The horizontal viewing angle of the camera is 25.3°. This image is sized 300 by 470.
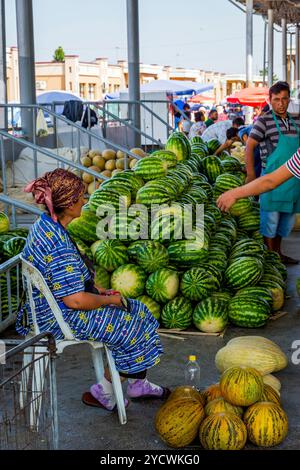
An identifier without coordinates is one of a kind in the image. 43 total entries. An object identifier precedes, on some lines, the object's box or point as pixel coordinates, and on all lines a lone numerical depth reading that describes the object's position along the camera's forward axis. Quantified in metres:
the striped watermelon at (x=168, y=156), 6.49
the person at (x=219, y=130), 13.02
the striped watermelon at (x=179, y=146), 6.99
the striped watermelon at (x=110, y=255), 5.44
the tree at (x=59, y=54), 60.44
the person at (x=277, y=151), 6.36
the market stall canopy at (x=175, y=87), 28.14
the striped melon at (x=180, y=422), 3.32
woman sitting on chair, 3.37
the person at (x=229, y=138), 8.64
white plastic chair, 3.38
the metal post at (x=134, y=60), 13.87
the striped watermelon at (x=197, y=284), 5.24
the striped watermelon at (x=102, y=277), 5.41
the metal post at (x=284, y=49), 39.47
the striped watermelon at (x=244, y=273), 5.45
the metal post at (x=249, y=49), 27.40
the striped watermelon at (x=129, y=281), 5.32
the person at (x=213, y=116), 17.77
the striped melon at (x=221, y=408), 3.38
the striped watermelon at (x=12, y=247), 5.47
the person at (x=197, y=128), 15.02
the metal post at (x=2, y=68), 11.07
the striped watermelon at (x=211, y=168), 7.33
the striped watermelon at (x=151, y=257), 5.38
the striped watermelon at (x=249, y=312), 5.19
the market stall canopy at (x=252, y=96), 25.50
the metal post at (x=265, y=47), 38.27
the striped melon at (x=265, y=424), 3.33
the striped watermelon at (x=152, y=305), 5.27
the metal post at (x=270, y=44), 33.41
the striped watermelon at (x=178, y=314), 5.21
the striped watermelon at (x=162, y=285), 5.25
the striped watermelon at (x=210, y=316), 5.11
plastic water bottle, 4.20
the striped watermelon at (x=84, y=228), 5.72
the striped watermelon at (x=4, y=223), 5.97
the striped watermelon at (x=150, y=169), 6.14
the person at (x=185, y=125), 15.67
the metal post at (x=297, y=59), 45.50
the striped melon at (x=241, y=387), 3.39
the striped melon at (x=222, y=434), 3.22
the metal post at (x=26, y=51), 11.22
